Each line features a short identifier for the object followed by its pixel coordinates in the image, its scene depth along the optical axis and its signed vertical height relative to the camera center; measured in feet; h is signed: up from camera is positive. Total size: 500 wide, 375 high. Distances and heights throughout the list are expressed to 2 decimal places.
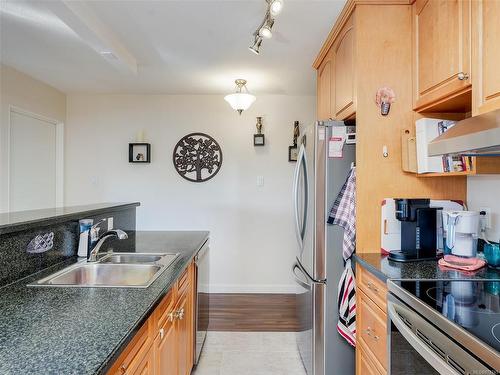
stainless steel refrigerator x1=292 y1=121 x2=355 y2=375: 6.20 -1.27
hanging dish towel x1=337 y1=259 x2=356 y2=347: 5.99 -2.21
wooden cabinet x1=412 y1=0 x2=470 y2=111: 4.73 +2.25
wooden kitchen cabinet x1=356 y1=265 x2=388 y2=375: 4.74 -2.15
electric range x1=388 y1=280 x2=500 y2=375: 2.79 -1.36
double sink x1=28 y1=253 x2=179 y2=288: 5.46 -1.43
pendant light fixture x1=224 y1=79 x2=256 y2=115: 9.79 +2.75
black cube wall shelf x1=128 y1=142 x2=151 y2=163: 12.35 +1.44
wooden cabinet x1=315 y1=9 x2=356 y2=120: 6.48 +2.63
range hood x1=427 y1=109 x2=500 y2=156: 3.60 +0.63
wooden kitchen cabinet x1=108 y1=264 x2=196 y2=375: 3.41 -2.02
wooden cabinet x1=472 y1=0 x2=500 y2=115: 4.17 +1.81
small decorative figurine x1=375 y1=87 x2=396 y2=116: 6.15 +1.77
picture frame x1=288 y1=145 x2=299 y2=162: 12.20 +1.39
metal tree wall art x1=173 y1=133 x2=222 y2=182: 12.41 +1.25
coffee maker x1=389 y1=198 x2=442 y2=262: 5.65 -0.68
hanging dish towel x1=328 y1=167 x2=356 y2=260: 6.13 -0.50
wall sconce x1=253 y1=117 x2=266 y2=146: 12.25 +1.99
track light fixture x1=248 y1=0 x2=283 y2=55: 5.46 +3.15
